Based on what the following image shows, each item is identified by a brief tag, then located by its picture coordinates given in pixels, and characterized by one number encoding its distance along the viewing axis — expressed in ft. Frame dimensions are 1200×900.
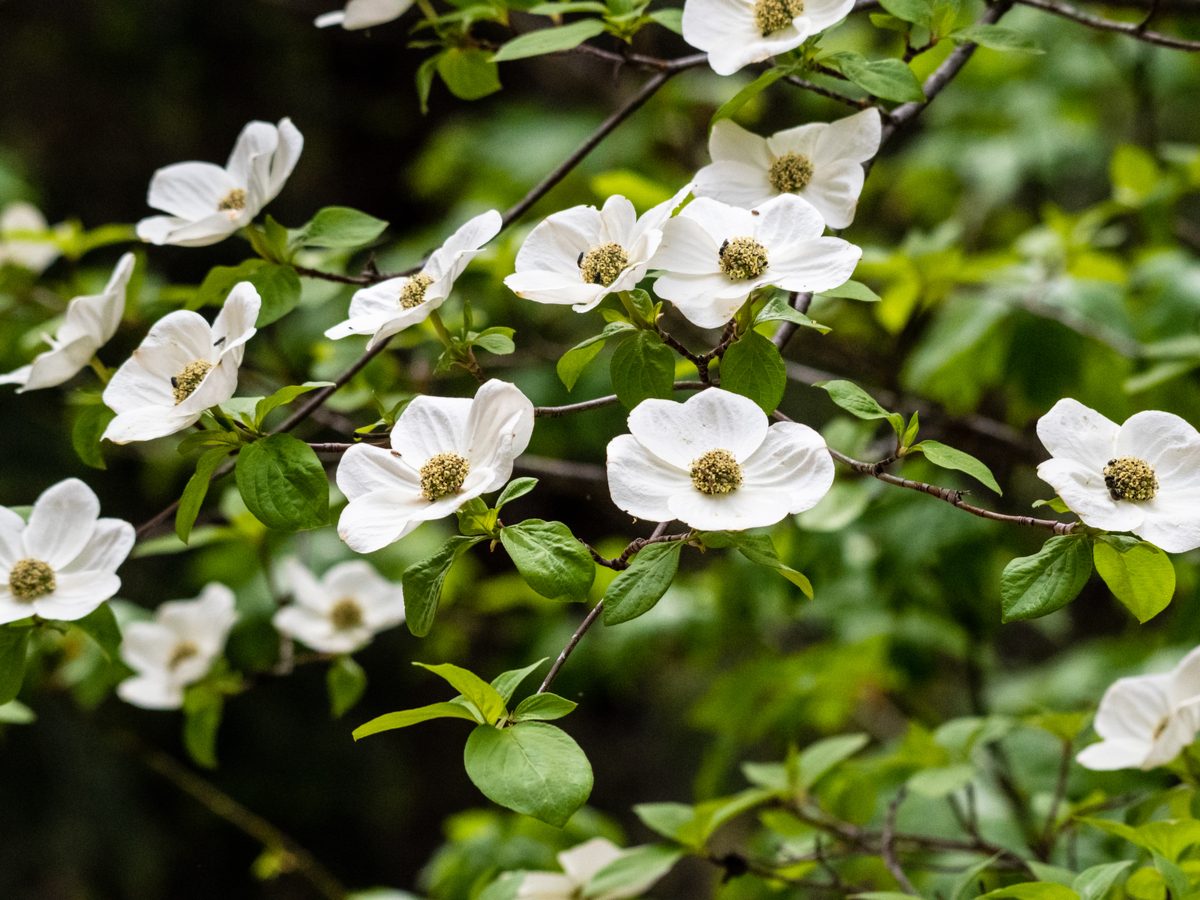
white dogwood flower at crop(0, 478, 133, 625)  7.03
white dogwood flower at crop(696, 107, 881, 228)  7.01
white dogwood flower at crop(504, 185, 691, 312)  6.73
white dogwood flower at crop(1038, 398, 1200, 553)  6.63
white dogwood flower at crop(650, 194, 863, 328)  6.75
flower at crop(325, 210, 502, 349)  6.81
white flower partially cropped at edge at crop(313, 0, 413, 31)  7.36
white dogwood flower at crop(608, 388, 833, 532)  6.65
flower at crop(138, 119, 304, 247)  7.19
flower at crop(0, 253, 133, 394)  7.20
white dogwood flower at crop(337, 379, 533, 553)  6.68
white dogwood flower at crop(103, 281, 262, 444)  6.79
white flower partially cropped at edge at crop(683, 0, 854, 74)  6.91
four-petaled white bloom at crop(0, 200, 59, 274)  8.67
